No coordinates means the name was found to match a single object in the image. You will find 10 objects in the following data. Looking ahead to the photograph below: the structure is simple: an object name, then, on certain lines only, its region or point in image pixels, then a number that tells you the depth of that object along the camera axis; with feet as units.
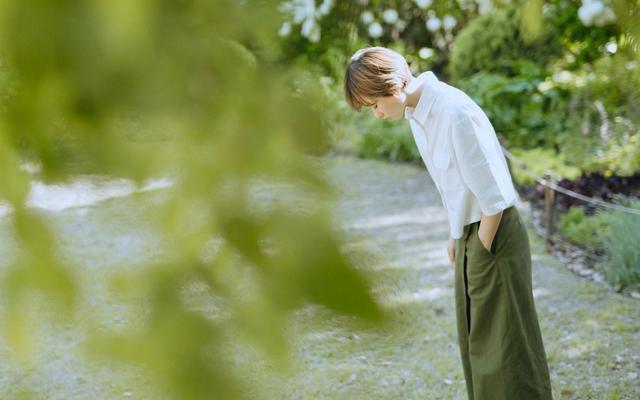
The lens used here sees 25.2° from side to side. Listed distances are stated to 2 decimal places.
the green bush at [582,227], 25.21
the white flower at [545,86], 36.42
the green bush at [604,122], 29.54
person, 14.49
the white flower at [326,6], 5.07
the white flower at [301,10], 4.08
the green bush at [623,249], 22.68
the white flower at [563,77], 35.89
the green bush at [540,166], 30.64
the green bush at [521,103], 35.92
